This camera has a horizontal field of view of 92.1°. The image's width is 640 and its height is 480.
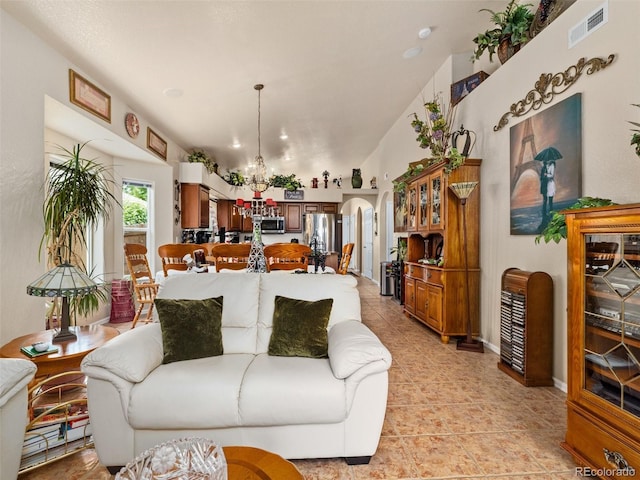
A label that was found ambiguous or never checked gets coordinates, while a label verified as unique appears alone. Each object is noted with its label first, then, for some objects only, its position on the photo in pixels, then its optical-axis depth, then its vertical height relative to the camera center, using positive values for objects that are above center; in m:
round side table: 1.72 -0.66
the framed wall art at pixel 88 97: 2.96 +1.48
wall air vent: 2.04 +1.49
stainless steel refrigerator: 8.47 +0.26
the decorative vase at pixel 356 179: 7.86 +1.52
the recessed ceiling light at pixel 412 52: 3.66 +2.24
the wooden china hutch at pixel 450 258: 3.45 -0.23
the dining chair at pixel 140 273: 3.78 -0.44
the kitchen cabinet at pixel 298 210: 8.58 +0.79
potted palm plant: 2.68 +0.24
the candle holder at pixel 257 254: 2.98 -0.15
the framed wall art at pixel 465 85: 3.54 +1.83
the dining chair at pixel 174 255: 3.58 -0.19
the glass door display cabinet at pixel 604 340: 1.34 -0.50
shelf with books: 1.57 -1.05
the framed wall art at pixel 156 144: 4.57 +1.49
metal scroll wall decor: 2.12 +1.21
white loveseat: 1.50 -0.80
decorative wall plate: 3.96 +1.51
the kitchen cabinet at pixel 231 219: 8.14 +0.54
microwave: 8.43 +0.39
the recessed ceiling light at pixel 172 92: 3.74 +1.81
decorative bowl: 0.83 -0.63
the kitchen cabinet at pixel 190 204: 5.75 +0.65
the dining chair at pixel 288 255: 3.48 -0.19
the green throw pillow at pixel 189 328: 1.83 -0.55
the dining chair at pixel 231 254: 3.37 -0.17
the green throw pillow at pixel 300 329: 1.90 -0.57
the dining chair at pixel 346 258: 3.70 -0.24
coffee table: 0.94 -0.72
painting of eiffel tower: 2.30 +0.61
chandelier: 4.82 +1.00
